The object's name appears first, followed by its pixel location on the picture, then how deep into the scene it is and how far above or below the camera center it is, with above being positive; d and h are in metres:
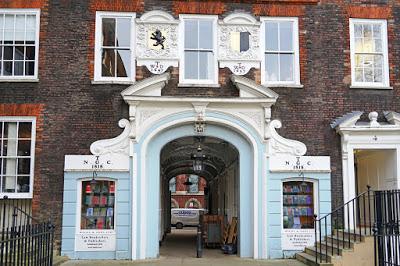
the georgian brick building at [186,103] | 16.05 +2.94
